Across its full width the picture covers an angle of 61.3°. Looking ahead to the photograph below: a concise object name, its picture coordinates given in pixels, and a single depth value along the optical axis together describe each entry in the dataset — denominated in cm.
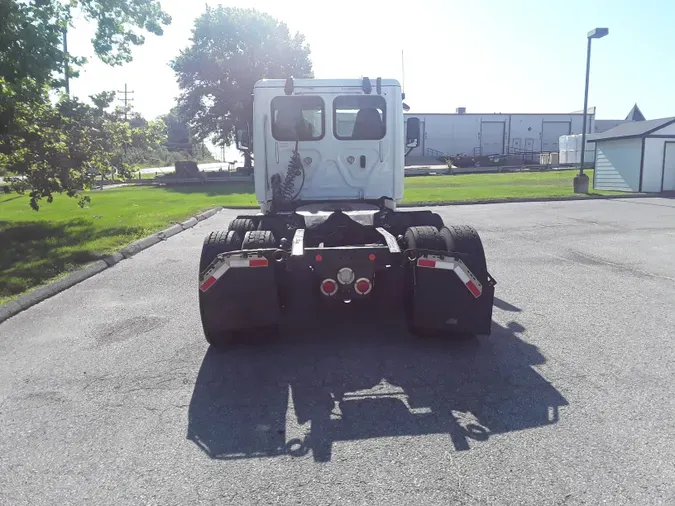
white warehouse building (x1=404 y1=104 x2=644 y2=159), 6156
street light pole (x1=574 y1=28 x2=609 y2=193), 2323
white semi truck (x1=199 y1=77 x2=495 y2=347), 502
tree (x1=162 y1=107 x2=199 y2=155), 8025
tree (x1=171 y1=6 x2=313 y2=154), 4541
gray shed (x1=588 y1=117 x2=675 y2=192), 2527
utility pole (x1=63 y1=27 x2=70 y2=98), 1341
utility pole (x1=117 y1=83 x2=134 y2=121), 1876
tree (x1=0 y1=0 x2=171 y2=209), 1183
